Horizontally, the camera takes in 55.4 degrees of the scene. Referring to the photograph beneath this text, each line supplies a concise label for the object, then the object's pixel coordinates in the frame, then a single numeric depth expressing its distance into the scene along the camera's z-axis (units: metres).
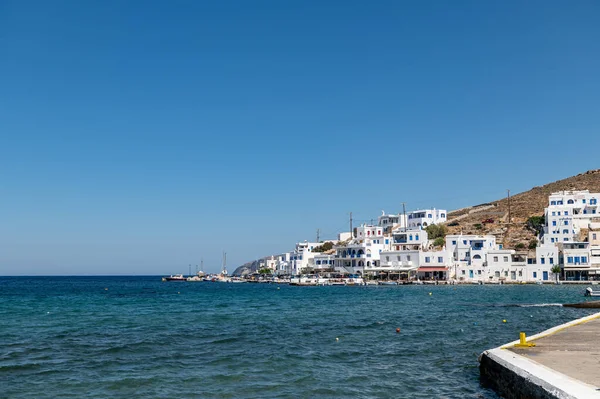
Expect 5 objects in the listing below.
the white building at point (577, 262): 94.50
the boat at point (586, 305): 46.09
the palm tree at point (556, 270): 95.69
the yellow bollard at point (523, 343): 19.55
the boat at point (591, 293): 61.56
